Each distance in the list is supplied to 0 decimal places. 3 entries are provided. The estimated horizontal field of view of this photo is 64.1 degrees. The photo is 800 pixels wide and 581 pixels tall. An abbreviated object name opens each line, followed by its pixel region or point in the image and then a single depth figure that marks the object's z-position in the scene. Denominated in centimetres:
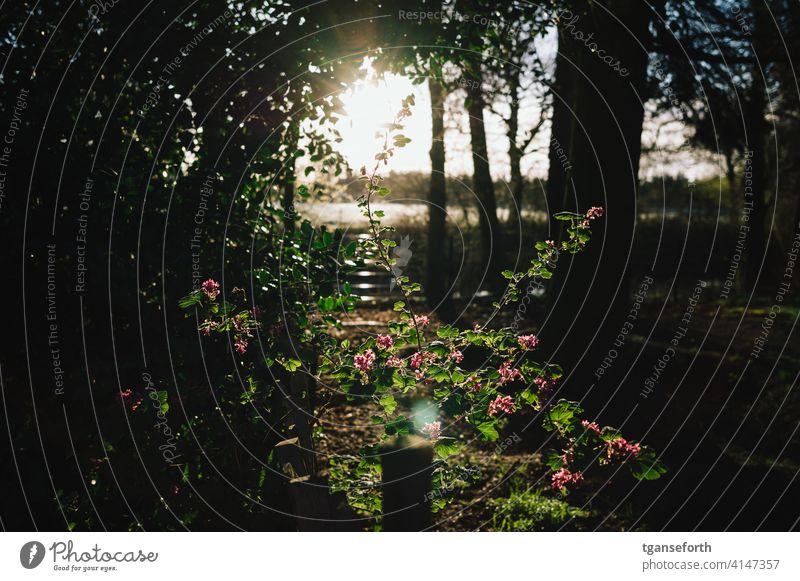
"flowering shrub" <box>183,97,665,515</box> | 287
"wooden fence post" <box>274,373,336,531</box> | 281
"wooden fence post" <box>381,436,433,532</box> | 238
